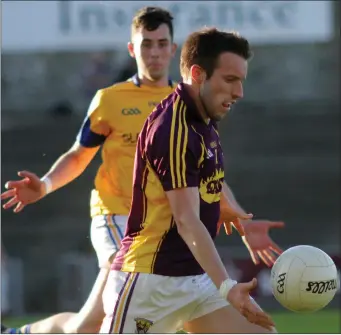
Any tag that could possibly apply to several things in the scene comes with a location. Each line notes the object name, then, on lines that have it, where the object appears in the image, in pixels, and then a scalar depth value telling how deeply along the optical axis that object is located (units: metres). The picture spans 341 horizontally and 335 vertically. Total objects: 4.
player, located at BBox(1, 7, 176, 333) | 15.40
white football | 11.50
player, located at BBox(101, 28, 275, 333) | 11.12
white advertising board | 37.28
